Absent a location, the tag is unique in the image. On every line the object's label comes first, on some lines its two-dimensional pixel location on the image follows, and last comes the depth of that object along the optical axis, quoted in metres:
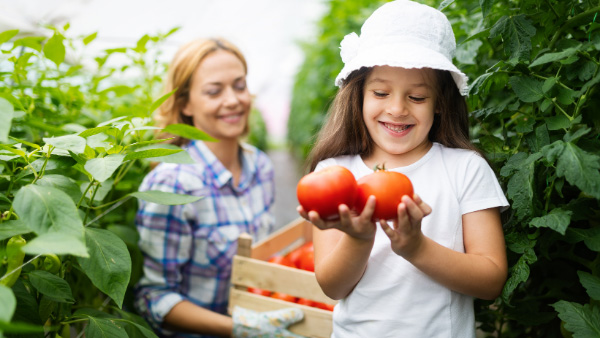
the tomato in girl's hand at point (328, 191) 1.10
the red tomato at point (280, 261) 2.34
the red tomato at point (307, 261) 2.25
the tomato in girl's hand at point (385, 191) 1.10
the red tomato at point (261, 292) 2.26
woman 2.23
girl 1.30
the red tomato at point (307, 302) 2.12
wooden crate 1.95
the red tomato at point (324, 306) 2.03
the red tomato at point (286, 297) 2.14
